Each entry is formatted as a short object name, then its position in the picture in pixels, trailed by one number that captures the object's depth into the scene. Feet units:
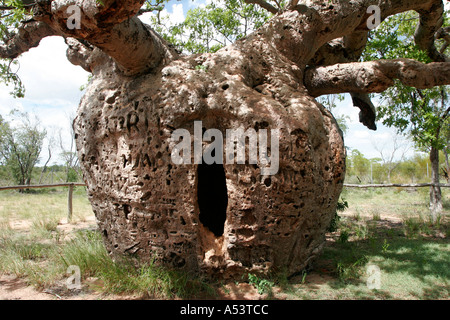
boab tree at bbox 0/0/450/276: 11.27
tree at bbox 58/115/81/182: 77.52
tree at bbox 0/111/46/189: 68.33
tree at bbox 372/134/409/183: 87.44
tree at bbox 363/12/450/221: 19.83
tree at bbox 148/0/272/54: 28.07
